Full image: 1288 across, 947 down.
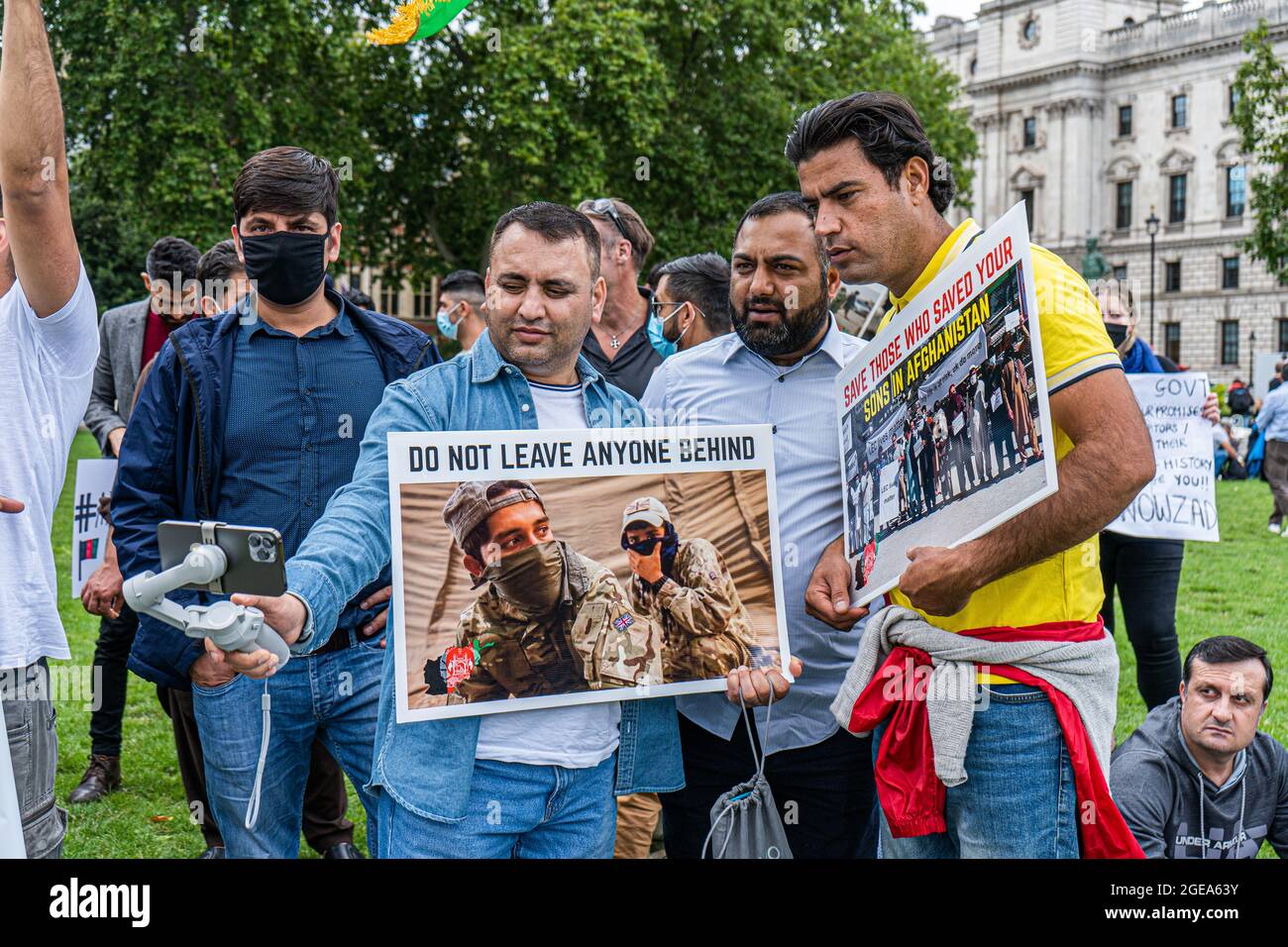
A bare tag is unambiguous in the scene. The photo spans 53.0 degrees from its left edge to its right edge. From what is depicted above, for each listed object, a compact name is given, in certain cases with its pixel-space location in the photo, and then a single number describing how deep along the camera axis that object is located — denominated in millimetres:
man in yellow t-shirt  2314
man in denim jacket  2605
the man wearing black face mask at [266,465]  3398
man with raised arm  2631
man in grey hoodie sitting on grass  4414
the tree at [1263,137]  24828
